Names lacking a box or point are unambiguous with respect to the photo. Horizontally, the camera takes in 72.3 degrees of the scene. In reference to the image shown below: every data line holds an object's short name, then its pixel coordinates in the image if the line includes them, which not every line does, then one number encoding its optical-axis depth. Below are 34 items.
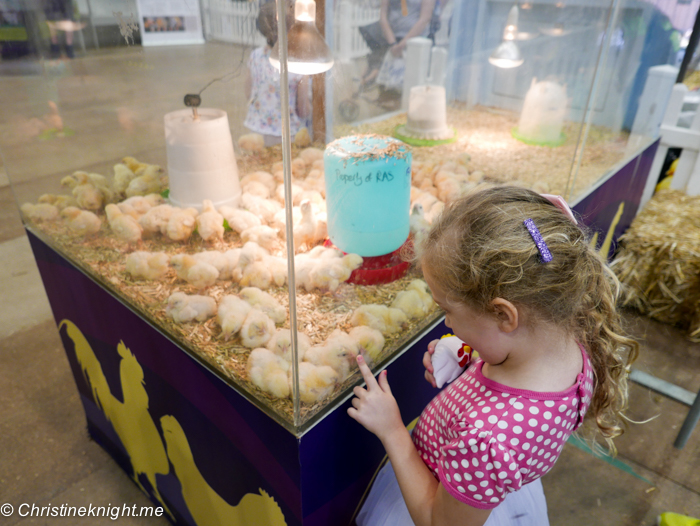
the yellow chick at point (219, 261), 0.96
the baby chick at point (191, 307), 0.94
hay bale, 2.17
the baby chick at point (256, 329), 0.83
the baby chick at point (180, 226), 1.08
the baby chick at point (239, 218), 0.96
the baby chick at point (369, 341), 0.88
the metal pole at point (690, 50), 2.61
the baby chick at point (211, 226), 1.05
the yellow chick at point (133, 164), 1.23
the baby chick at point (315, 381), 0.78
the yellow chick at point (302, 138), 0.75
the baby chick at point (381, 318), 0.91
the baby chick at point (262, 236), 0.85
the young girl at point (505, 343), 0.65
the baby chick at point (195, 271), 0.97
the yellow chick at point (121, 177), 1.26
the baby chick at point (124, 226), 1.13
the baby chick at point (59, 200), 1.29
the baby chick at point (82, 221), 1.21
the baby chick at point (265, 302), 0.79
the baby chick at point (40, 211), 1.31
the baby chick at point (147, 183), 1.20
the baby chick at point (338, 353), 0.81
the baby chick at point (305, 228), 0.78
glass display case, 0.80
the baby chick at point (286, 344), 0.77
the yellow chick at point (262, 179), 0.84
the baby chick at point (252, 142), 0.88
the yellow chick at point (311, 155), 0.81
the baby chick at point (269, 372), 0.79
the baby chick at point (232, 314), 0.88
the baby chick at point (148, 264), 1.05
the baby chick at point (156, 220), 1.11
